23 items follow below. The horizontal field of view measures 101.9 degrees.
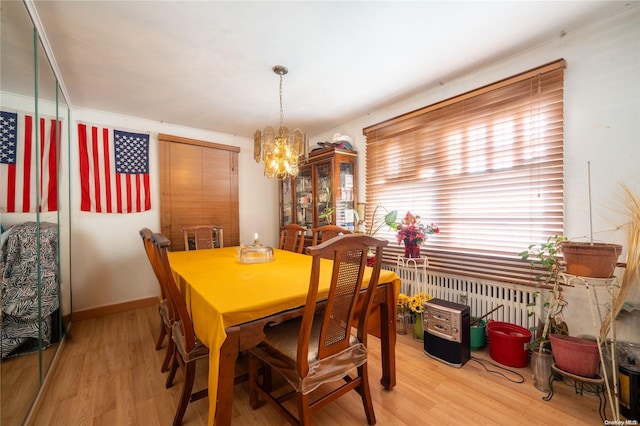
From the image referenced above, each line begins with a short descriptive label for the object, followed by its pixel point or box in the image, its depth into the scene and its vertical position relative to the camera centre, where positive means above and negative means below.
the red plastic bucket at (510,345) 1.99 -1.05
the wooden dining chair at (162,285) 1.59 -0.47
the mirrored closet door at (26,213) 1.31 +0.02
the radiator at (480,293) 2.13 -0.78
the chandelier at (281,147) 2.30 +0.59
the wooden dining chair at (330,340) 1.17 -0.69
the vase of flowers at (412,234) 2.55 -0.22
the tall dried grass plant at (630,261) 1.47 -0.30
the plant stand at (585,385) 1.56 -1.17
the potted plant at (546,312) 1.77 -0.77
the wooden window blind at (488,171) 2.03 +0.37
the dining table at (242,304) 1.11 -0.45
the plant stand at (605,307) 1.43 -0.66
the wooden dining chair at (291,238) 2.96 -0.30
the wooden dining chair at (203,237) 3.19 -0.28
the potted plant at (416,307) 2.48 -0.94
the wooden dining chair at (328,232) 2.49 -0.19
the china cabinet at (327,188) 3.47 +0.36
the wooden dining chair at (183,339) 1.34 -0.71
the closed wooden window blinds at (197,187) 3.61 +0.41
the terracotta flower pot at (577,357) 1.64 -0.94
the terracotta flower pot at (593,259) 1.50 -0.29
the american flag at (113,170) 3.13 +0.58
